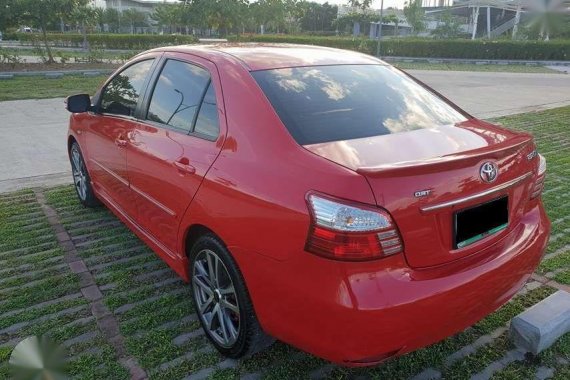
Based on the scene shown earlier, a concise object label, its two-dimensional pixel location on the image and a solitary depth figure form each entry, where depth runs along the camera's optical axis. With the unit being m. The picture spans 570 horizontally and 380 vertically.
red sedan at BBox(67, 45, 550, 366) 1.85
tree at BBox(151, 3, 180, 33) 48.50
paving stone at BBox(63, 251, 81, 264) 3.68
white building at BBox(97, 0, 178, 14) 87.89
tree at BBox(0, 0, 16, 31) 16.88
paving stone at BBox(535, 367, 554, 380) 2.41
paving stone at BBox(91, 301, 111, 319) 2.97
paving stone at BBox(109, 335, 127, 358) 2.61
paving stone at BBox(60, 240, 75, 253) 3.85
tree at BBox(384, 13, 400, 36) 60.88
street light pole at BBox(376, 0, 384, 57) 28.85
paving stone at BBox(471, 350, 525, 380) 2.43
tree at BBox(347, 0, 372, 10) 69.31
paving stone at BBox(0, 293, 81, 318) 2.99
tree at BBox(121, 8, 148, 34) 63.09
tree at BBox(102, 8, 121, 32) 59.28
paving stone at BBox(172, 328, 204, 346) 2.71
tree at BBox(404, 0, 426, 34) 47.46
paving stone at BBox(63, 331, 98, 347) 2.70
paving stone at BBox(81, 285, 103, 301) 3.17
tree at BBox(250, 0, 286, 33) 44.91
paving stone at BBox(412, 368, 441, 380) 2.40
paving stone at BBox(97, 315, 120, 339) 2.78
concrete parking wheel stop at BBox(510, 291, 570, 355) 2.53
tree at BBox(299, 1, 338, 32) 70.69
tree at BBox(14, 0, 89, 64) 16.91
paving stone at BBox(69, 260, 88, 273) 3.53
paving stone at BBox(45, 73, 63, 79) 15.81
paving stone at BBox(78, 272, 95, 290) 3.34
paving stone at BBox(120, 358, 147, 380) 2.44
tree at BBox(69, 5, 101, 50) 18.17
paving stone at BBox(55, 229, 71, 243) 4.05
